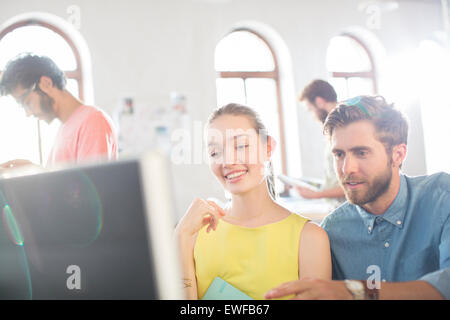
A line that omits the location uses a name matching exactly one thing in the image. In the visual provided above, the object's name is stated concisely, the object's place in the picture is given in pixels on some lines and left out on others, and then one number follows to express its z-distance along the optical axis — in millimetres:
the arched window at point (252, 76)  4754
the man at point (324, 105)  2803
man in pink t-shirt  1635
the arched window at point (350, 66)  5164
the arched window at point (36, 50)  3908
